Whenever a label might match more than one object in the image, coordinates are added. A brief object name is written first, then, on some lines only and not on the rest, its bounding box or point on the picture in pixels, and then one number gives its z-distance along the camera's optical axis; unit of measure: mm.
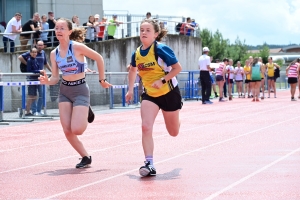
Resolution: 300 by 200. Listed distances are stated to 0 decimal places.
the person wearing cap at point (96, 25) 31250
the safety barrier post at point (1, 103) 20033
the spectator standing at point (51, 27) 28716
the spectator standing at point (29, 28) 27956
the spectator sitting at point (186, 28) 39906
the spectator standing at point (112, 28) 33906
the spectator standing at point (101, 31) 32750
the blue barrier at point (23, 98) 20100
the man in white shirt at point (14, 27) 27266
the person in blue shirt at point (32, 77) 21312
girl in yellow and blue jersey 9914
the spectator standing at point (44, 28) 28578
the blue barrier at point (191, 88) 34656
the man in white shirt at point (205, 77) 30219
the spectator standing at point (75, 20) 27047
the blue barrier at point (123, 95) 27372
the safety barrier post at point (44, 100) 21844
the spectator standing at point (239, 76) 38375
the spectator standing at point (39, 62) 21692
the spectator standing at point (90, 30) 31219
